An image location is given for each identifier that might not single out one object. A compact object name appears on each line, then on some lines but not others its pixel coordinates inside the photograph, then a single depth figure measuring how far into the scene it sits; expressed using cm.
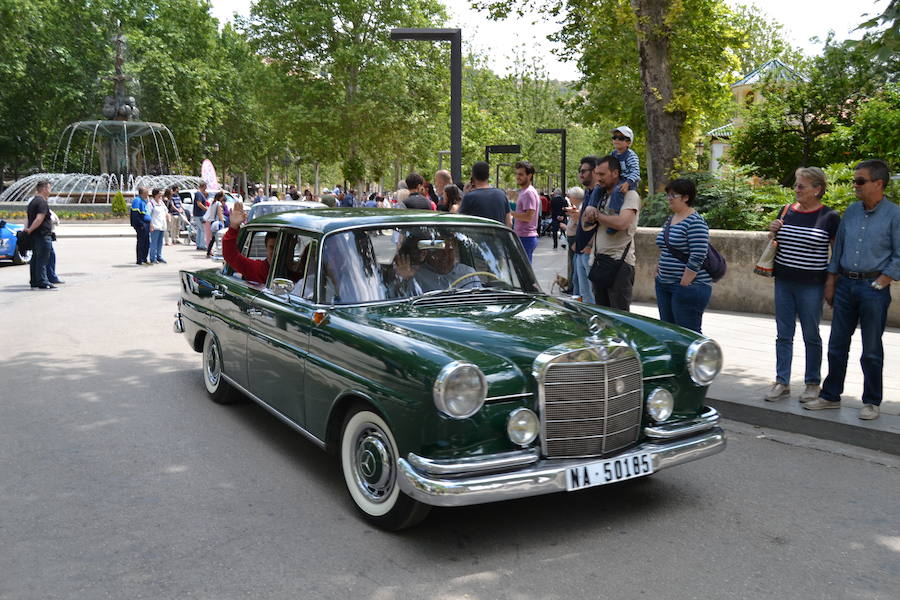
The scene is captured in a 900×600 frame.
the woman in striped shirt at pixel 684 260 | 656
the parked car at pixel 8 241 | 1847
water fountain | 4328
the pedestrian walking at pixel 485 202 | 950
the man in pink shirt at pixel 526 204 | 992
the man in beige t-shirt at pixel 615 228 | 725
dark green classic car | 389
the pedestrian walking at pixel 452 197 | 1097
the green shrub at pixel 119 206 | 3866
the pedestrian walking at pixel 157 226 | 1936
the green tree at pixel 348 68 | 4709
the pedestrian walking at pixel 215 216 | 2191
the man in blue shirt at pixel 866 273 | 575
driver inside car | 513
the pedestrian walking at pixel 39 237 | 1461
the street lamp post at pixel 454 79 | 1304
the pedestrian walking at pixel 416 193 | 1029
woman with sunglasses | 619
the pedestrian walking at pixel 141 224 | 1884
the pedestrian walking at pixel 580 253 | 835
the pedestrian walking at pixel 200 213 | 2395
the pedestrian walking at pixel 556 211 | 2398
